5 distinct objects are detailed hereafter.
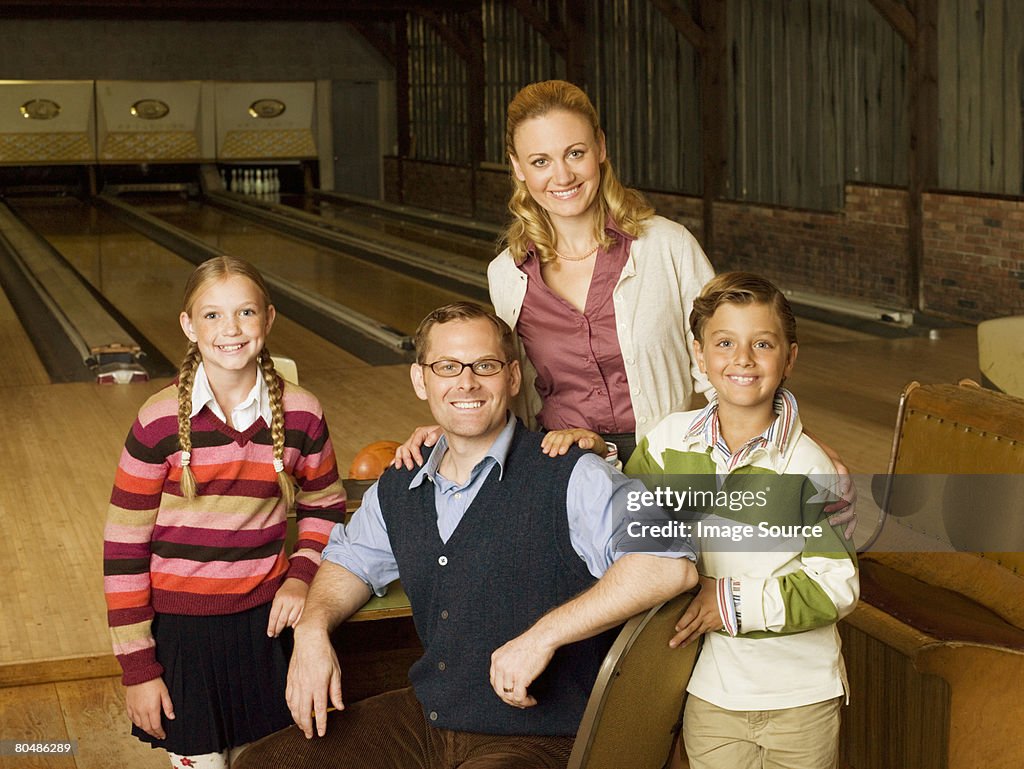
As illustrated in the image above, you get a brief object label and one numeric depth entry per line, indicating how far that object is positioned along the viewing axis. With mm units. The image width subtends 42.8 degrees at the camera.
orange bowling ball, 3145
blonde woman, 2227
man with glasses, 1729
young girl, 1933
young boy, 1683
